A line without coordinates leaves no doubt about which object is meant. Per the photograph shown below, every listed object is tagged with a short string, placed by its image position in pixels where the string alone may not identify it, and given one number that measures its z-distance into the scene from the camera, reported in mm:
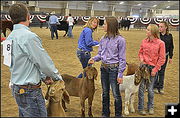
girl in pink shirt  4590
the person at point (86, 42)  4906
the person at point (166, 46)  5711
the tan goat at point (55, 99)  2910
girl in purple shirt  3941
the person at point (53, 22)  17109
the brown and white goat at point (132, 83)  4578
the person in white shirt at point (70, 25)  19405
